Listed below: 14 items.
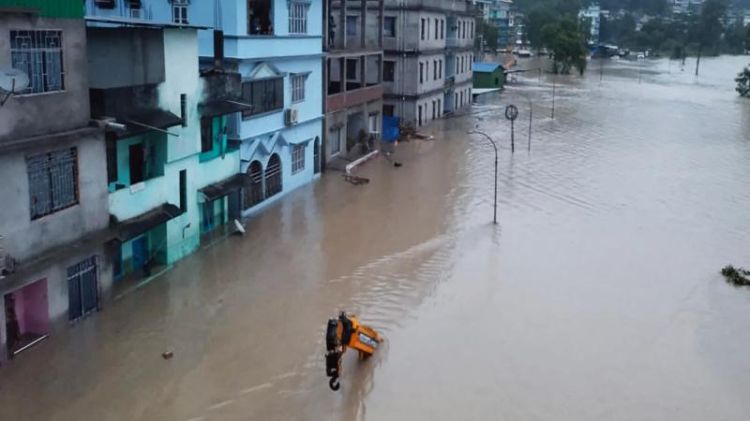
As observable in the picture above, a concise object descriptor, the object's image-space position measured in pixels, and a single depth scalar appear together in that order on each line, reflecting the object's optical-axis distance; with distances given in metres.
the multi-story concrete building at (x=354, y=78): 33.25
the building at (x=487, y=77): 66.25
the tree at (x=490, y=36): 117.42
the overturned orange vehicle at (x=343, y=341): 13.48
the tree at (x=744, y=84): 69.19
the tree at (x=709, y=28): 137.25
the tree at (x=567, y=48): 84.56
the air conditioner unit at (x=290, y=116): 27.42
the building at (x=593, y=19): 139.75
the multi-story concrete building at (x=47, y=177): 13.95
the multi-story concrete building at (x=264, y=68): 24.03
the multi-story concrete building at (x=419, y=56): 43.50
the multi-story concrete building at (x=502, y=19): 142.55
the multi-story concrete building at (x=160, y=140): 17.23
